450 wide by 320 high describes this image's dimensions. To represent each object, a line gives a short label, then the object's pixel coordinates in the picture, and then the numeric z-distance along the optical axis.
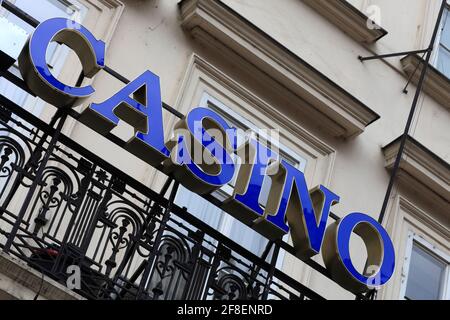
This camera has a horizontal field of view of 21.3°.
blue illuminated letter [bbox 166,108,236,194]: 9.37
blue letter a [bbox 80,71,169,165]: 9.21
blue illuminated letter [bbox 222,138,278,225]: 9.56
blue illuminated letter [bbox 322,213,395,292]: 9.92
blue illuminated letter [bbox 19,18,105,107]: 8.95
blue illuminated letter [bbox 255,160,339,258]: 9.76
